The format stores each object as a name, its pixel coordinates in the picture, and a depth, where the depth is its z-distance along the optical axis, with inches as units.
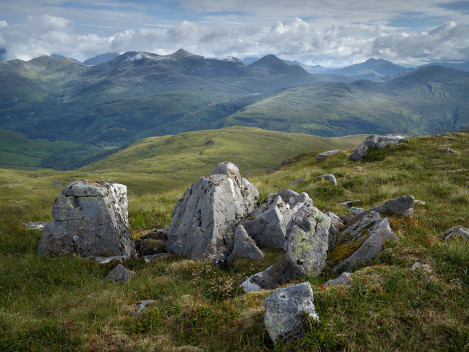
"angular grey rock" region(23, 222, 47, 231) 561.9
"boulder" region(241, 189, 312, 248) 430.6
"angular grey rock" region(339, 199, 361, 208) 609.6
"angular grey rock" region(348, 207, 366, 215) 494.2
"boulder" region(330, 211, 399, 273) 311.2
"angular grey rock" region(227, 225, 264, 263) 395.9
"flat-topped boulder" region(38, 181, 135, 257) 454.9
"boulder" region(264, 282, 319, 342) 207.0
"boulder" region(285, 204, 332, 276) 321.1
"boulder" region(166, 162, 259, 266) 421.1
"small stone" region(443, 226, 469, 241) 319.3
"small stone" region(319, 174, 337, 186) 776.3
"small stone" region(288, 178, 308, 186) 901.5
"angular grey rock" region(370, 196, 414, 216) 429.4
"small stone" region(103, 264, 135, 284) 350.0
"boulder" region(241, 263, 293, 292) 316.5
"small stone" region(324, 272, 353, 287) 248.1
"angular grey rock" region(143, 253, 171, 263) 431.7
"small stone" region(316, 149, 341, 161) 1395.7
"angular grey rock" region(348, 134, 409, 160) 1163.9
